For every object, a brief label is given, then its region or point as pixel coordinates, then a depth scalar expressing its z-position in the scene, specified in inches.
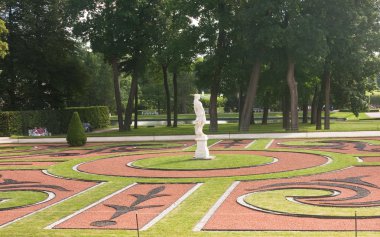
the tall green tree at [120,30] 1914.4
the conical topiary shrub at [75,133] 1448.1
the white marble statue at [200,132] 972.6
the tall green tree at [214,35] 1734.7
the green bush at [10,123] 1862.3
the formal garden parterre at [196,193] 492.4
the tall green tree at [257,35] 1583.4
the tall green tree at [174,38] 1803.6
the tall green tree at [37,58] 2073.1
